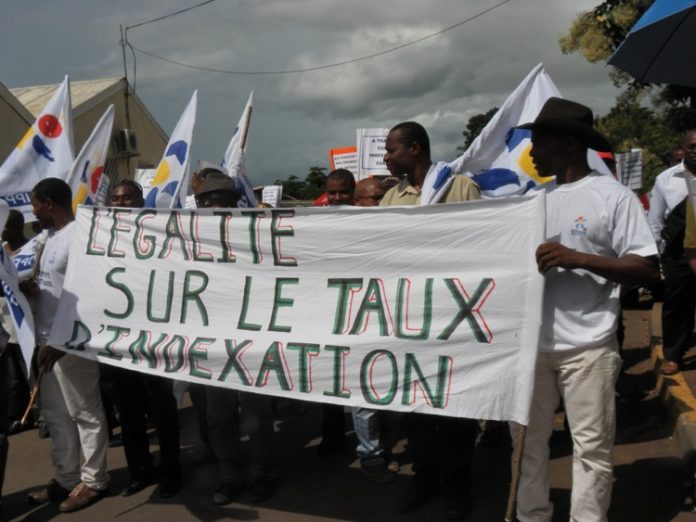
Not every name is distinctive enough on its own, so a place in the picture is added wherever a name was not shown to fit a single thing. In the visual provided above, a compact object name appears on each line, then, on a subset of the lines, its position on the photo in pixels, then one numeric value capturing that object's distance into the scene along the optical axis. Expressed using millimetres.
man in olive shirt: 4105
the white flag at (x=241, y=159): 7035
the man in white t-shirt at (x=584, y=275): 3199
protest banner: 3475
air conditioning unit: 21938
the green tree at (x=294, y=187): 37119
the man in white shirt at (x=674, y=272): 6031
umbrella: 4371
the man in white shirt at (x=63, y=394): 4617
